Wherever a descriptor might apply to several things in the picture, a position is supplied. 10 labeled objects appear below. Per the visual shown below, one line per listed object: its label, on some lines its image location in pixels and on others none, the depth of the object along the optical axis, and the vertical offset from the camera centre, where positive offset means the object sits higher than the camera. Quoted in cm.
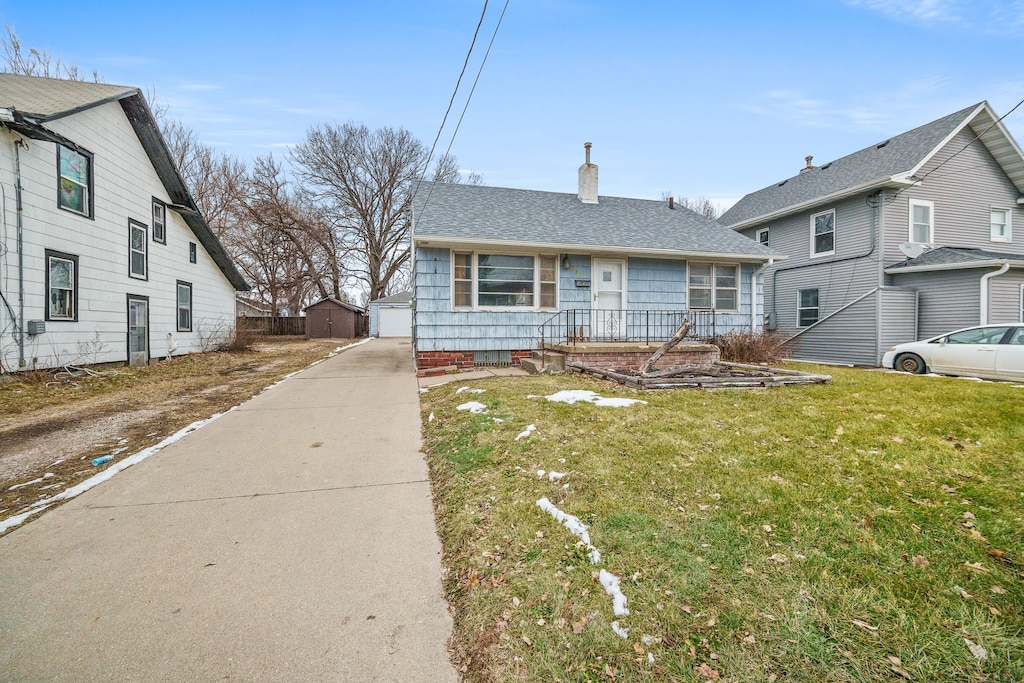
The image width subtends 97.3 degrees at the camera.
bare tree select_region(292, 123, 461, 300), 3275 +1152
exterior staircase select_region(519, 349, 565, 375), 947 -56
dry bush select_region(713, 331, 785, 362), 1125 -19
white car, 826 -25
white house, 883 +258
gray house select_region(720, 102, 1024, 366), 1226 +307
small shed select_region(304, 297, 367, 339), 3131 +121
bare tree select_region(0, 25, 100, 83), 1664 +1053
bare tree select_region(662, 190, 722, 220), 4562 +1380
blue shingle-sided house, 1054 +163
